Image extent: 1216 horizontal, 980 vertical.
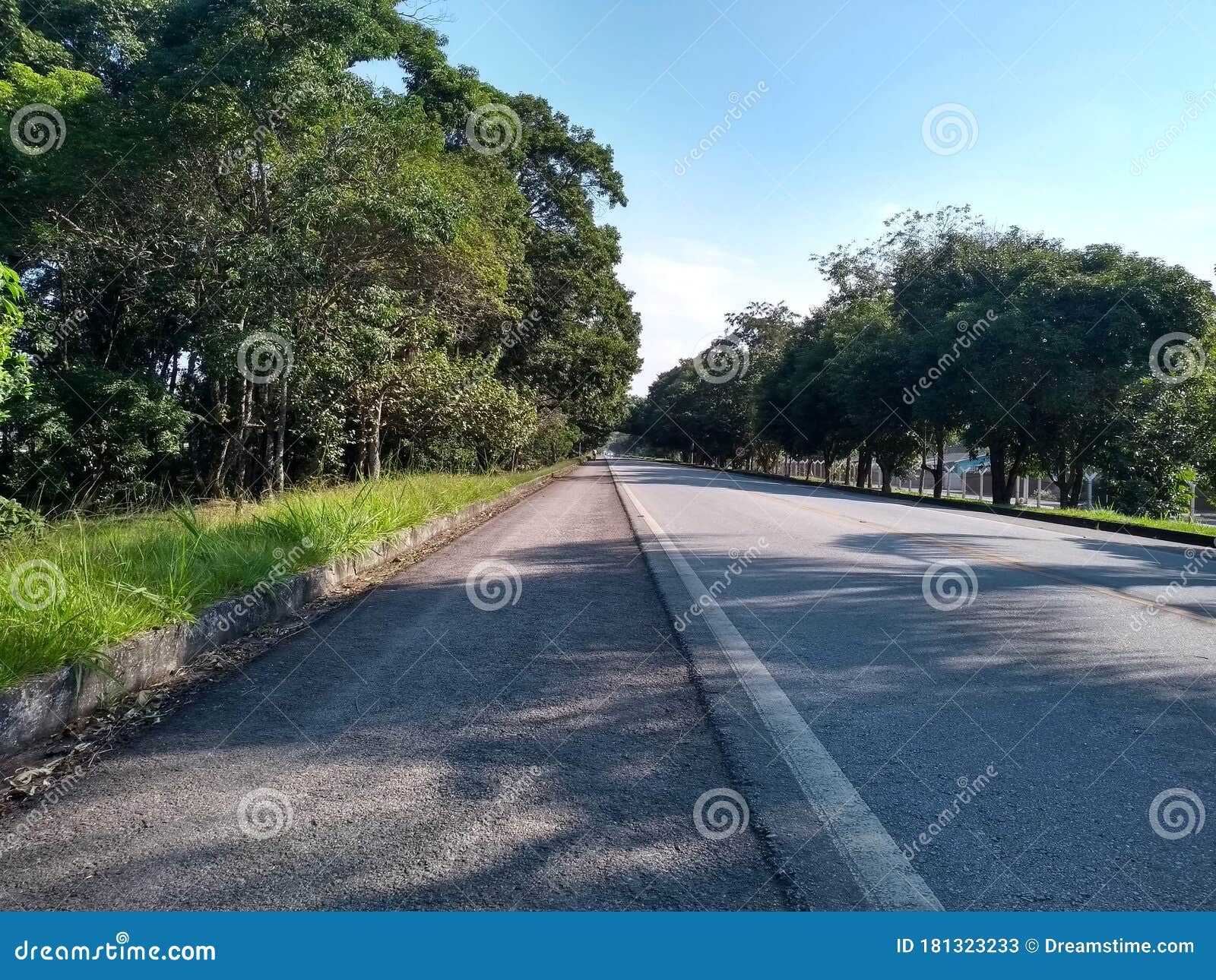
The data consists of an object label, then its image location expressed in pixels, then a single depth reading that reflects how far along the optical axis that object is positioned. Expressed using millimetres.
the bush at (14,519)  10531
